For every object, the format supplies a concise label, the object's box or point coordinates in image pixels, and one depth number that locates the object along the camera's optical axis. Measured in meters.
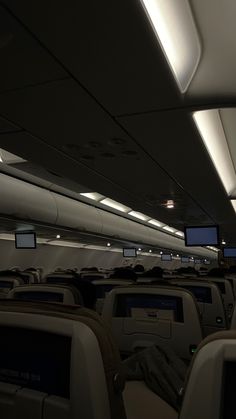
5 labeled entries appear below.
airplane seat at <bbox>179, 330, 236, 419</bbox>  1.31
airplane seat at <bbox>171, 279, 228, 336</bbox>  5.29
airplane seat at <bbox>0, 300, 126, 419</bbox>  1.48
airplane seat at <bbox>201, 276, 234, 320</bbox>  6.85
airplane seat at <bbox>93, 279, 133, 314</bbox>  6.53
